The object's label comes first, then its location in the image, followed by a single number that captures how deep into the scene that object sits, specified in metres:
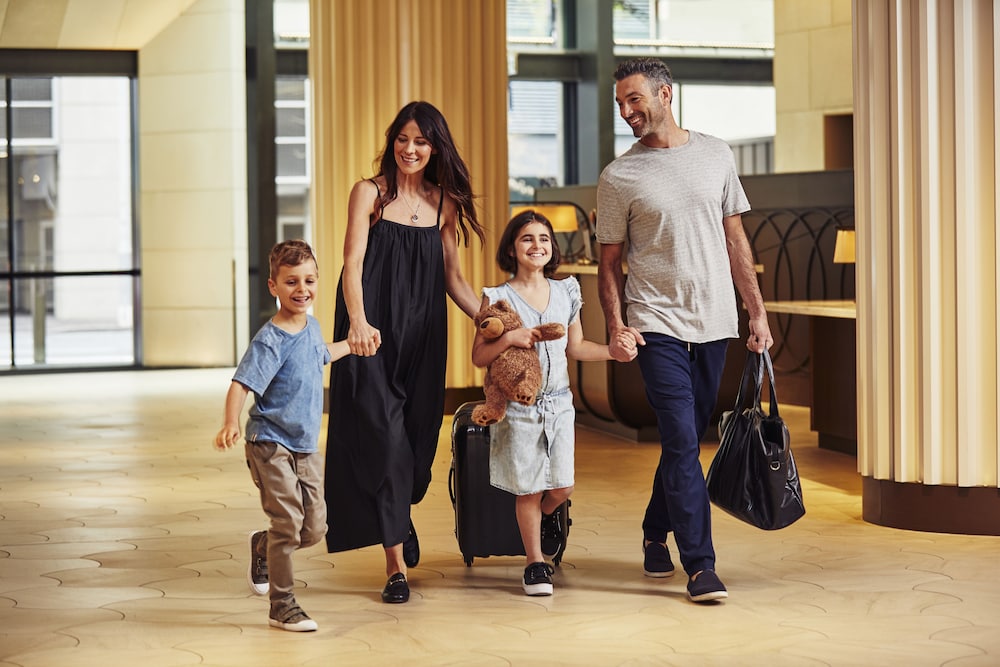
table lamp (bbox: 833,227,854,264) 9.29
